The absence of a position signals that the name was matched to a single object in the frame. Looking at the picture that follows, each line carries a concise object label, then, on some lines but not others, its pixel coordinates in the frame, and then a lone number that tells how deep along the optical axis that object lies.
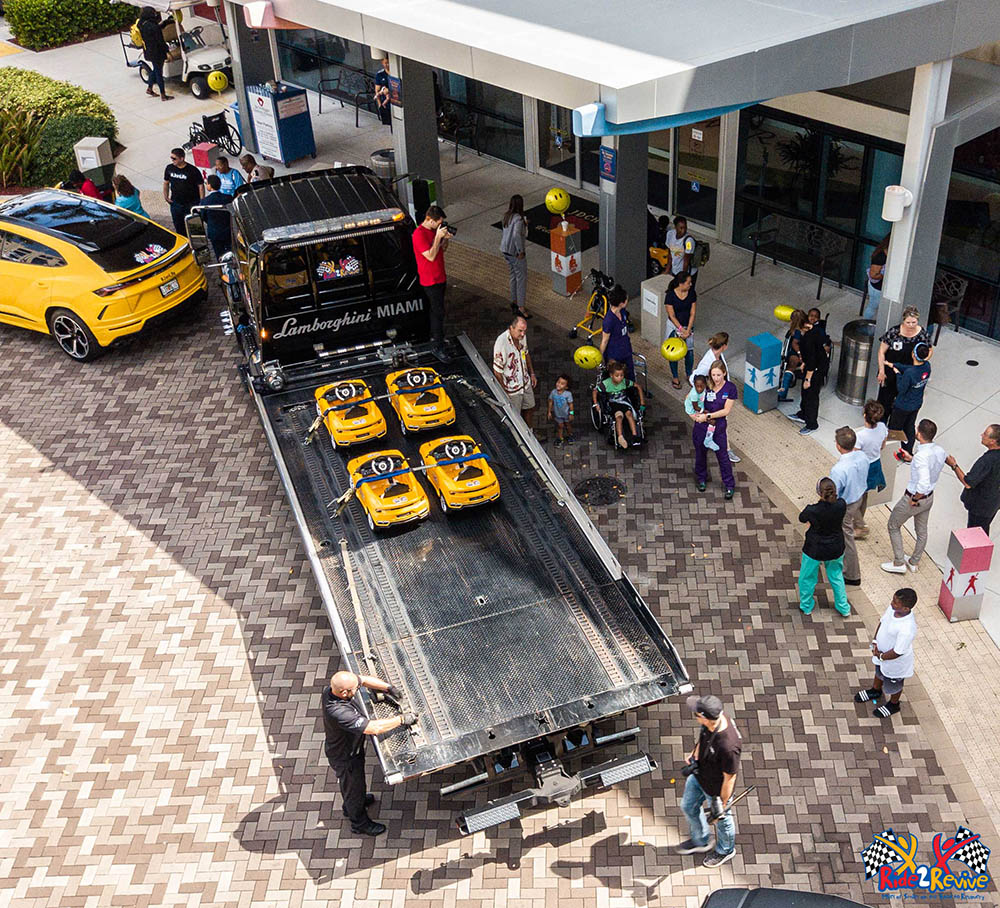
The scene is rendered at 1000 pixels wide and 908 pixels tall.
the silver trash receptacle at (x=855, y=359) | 11.73
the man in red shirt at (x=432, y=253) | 11.88
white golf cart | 22.55
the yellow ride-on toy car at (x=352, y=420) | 10.27
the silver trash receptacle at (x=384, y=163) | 17.08
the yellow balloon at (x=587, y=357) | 11.69
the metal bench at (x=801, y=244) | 14.27
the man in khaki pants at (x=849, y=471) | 9.22
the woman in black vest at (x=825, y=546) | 8.83
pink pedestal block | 8.88
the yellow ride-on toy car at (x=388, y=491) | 9.23
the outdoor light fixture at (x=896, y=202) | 10.87
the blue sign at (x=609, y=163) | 12.88
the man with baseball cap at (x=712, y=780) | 6.94
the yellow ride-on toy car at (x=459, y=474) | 9.30
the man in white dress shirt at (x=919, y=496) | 9.20
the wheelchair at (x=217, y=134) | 19.44
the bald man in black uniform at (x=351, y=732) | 7.35
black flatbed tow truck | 7.64
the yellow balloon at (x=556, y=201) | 13.77
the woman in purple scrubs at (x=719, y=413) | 10.27
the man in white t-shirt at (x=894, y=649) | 7.89
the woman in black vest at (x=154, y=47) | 22.34
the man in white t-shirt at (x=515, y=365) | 10.95
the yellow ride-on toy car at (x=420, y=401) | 10.40
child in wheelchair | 11.27
